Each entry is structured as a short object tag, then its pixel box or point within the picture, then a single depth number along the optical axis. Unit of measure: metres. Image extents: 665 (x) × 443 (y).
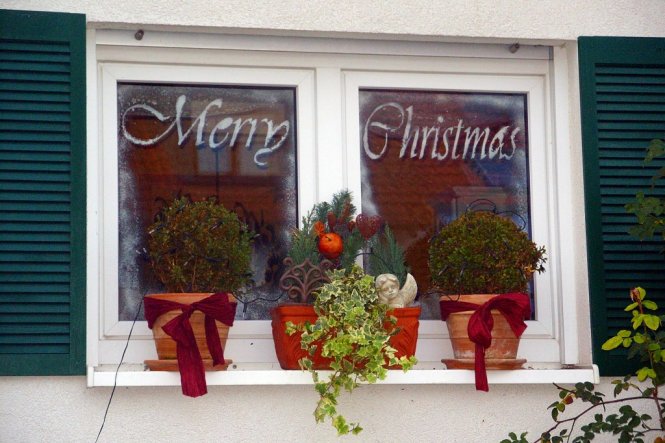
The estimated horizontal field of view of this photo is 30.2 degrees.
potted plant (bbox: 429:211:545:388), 4.29
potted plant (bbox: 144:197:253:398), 4.13
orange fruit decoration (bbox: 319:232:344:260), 4.28
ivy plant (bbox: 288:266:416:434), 4.02
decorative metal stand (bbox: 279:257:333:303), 4.25
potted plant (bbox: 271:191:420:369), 4.20
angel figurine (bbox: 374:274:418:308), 4.22
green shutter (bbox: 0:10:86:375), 4.16
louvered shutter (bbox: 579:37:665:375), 4.50
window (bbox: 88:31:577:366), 4.50
